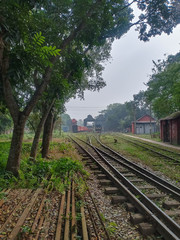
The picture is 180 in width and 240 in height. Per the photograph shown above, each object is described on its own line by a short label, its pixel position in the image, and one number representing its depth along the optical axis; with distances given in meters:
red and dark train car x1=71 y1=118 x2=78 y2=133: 51.84
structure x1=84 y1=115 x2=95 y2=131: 59.54
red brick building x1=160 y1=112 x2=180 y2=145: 17.16
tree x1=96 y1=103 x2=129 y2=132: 66.75
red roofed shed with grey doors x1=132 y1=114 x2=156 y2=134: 41.09
